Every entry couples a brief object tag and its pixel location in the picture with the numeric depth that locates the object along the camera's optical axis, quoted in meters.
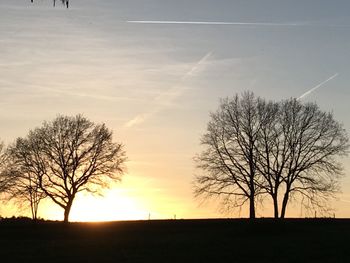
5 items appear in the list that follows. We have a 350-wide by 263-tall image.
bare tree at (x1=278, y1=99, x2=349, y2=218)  60.97
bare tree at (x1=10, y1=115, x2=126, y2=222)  66.50
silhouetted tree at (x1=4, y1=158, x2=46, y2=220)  67.00
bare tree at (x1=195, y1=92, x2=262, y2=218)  60.94
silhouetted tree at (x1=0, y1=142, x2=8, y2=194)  68.68
